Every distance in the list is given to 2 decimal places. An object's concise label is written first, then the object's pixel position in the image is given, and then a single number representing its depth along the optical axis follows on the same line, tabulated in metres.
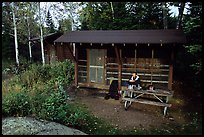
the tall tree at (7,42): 21.02
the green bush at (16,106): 5.51
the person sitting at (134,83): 8.67
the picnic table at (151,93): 7.32
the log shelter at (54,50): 17.88
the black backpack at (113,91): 9.15
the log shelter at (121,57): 9.08
